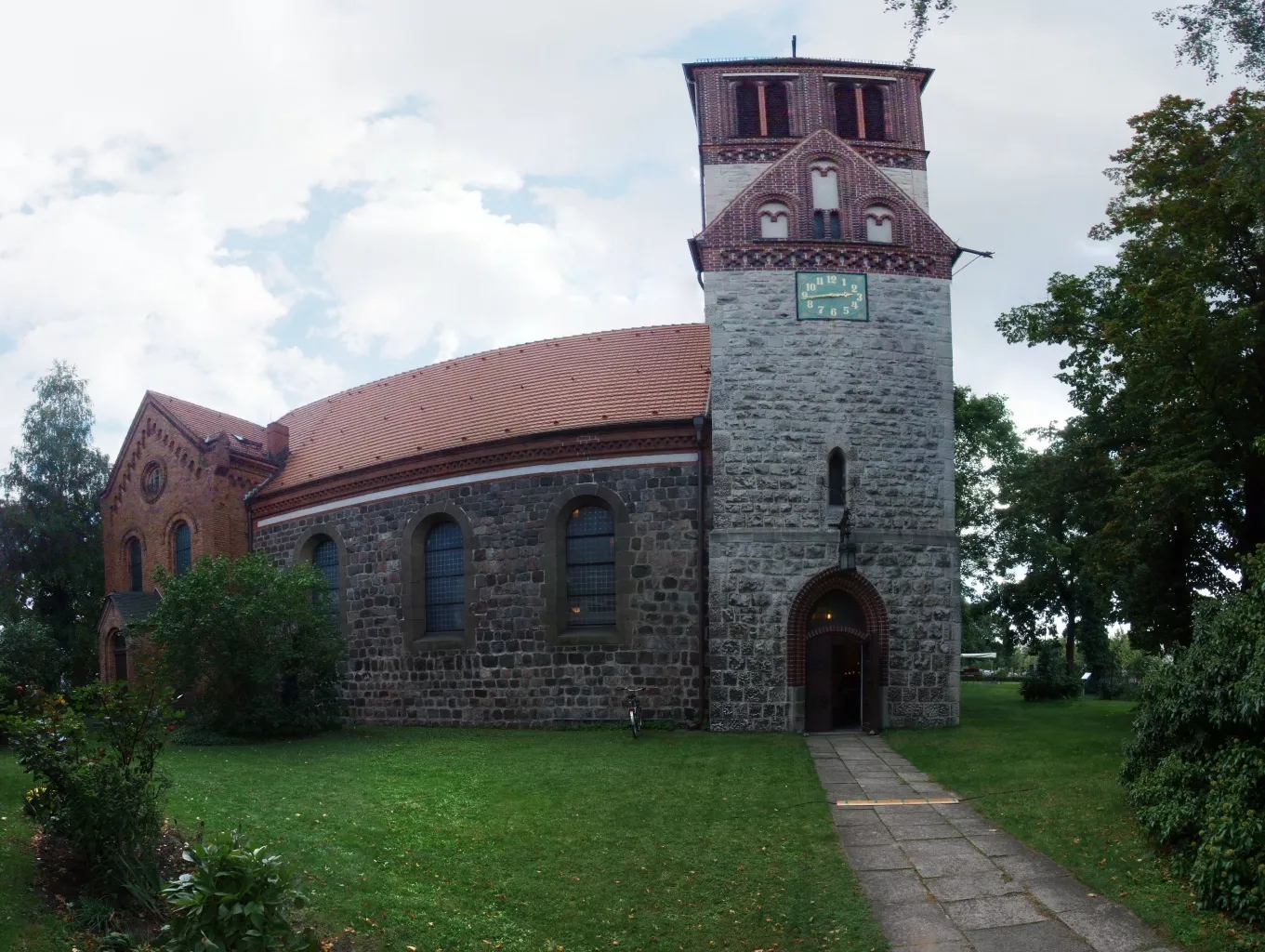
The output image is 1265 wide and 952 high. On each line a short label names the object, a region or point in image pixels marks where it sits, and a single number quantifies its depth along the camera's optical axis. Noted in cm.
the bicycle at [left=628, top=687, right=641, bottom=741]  1747
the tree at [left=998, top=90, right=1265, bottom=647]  1487
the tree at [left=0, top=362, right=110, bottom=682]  3109
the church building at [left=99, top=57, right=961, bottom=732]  1847
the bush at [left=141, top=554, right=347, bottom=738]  1825
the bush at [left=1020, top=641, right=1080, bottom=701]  2956
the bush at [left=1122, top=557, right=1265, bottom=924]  761
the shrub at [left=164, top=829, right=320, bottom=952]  606
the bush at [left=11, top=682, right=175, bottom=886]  750
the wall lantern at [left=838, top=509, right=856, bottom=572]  1817
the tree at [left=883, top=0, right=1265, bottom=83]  1055
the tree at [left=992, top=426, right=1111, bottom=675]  2250
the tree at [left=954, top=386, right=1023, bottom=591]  3647
